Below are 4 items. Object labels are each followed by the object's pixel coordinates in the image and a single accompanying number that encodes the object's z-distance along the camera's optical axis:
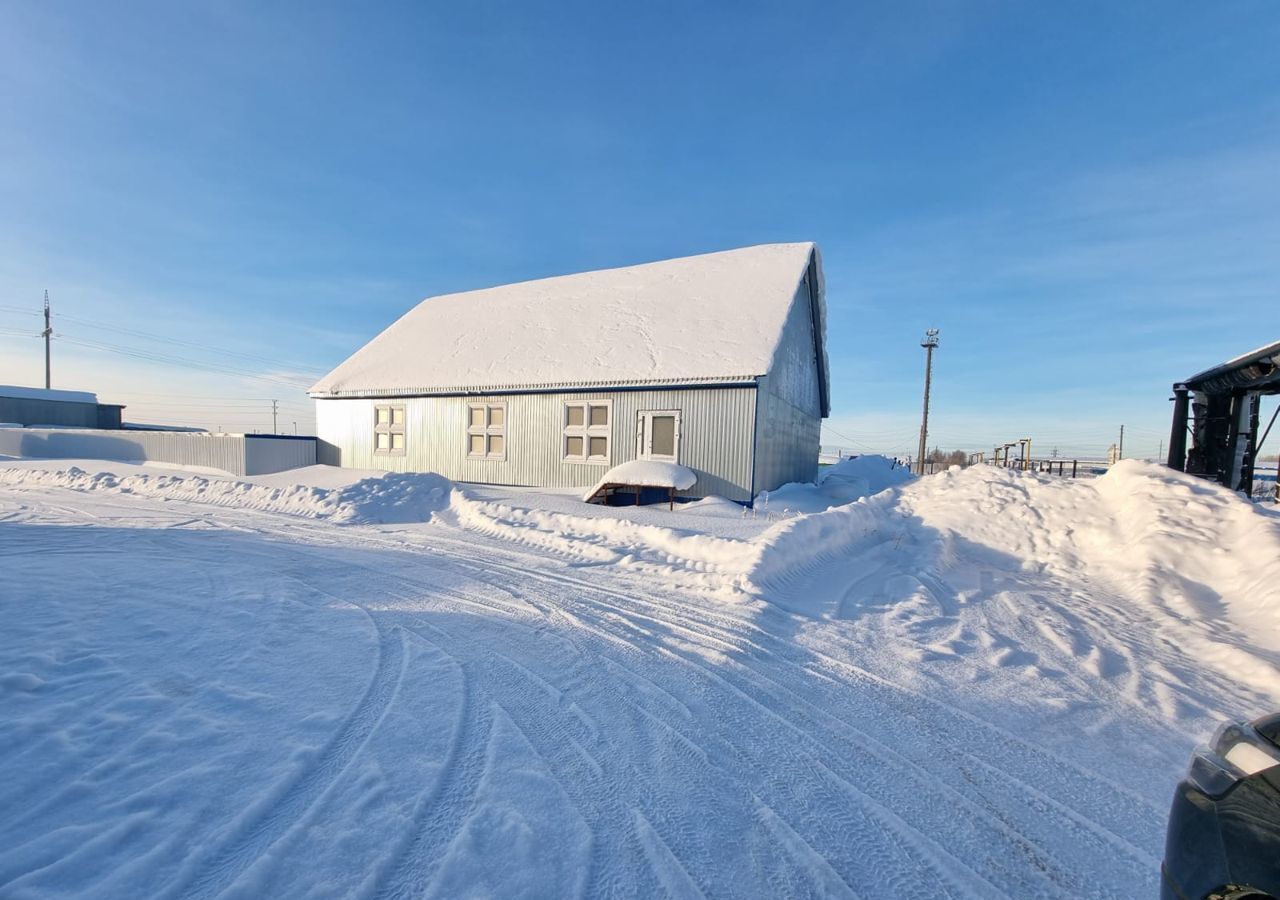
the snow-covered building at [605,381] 15.34
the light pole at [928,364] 34.12
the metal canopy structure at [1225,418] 10.55
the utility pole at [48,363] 50.16
